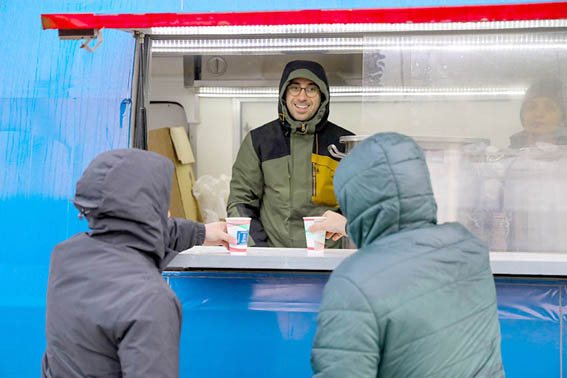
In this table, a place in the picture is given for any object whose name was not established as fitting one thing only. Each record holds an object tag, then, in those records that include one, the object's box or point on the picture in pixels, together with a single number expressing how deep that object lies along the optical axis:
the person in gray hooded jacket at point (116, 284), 1.51
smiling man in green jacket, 3.31
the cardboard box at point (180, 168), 4.63
